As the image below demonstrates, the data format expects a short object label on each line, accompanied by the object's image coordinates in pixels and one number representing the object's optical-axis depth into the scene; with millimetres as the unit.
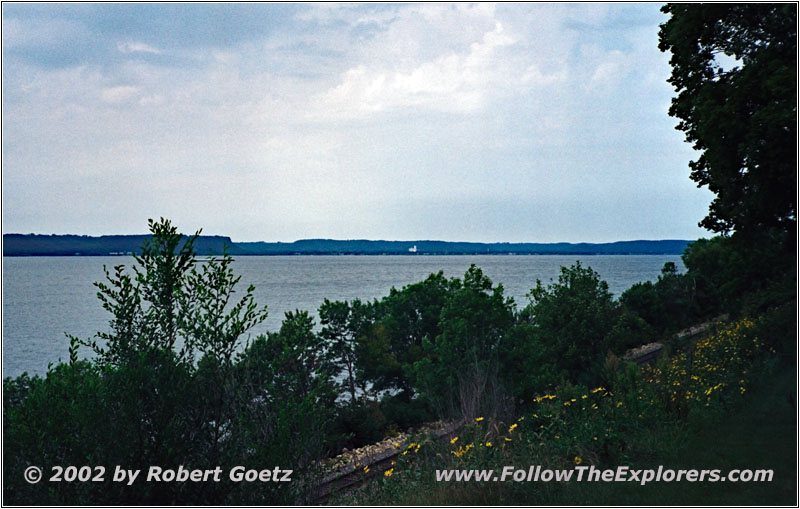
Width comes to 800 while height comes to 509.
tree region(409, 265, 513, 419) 20859
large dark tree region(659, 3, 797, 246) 10266
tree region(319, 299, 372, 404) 30172
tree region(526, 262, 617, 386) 24281
